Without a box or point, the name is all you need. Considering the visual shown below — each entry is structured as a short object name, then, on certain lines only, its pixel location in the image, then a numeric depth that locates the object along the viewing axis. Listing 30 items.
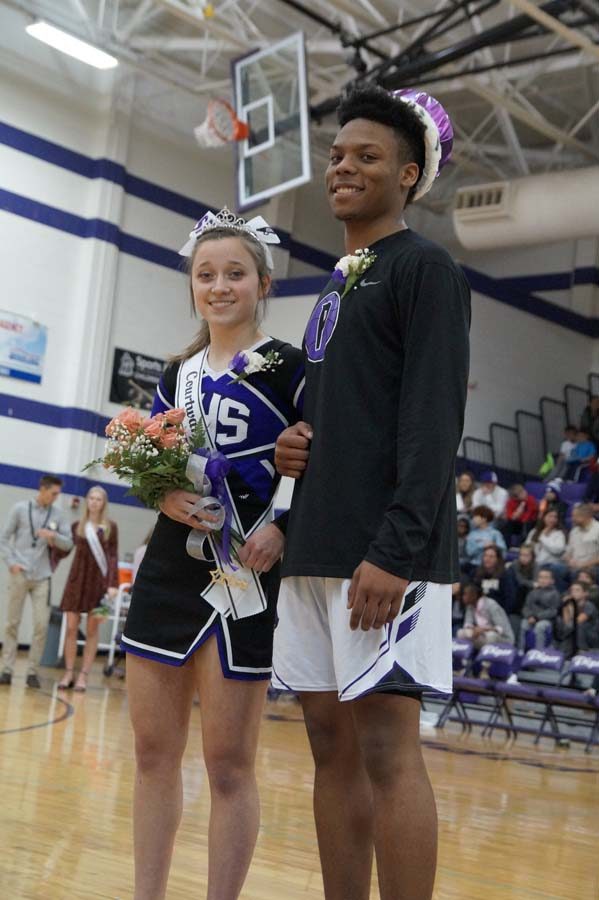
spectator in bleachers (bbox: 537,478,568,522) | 14.43
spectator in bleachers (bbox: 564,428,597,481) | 16.59
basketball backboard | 12.38
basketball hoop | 13.32
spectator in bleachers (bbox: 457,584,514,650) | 11.24
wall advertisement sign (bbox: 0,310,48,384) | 14.78
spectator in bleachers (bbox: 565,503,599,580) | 12.66
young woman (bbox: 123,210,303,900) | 2.59
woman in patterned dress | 10.52
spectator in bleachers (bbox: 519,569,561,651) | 11.18
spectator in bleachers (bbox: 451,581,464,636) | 12.02
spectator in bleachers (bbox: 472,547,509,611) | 12.16
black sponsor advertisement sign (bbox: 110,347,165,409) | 16.00
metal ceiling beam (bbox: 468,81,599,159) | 14.18
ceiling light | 12.99
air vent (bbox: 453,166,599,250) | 14.51
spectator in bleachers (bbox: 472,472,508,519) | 15.03
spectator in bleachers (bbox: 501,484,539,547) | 15.20
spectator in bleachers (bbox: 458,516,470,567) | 13.69
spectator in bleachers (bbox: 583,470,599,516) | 15.45
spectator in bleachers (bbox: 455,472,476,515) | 14.98
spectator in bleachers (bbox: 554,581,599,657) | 10.84
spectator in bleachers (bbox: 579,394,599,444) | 17.34
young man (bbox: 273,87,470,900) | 2.17
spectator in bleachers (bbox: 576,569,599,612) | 11.09
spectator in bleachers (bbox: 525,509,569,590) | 12.86
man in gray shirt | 10.02
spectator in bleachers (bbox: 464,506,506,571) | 13.37
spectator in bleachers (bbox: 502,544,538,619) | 12.37
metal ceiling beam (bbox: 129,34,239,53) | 14.34
